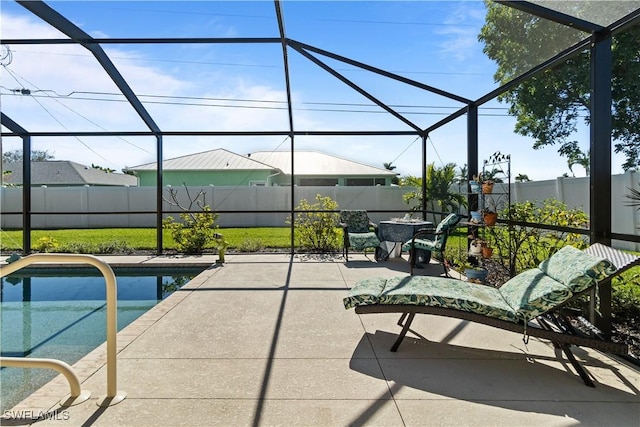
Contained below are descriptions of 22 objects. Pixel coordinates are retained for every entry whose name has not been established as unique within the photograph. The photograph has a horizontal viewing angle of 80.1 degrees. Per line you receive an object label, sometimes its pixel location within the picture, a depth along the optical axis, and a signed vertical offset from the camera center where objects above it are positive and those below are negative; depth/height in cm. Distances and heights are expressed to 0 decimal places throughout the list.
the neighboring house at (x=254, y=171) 1484 +174
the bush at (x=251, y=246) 790 -66
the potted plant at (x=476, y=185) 499 +40
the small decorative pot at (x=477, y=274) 448 -70
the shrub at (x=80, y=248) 743 -66
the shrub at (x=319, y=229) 788 -29
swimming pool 281 -112
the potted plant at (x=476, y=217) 500 -3
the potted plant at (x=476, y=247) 477 -41
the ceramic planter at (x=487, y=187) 486 +35
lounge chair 236 -59
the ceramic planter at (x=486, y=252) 471 -46
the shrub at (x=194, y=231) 750 -32
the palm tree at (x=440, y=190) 1205 +80
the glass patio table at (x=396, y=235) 655 -36
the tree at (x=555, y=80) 367 +249
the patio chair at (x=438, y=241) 541 -38
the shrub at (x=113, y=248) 756 -67
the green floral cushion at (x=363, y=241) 666 -46
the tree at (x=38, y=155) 2555 +482
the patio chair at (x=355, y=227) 692 -22
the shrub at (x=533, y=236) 433 -26
